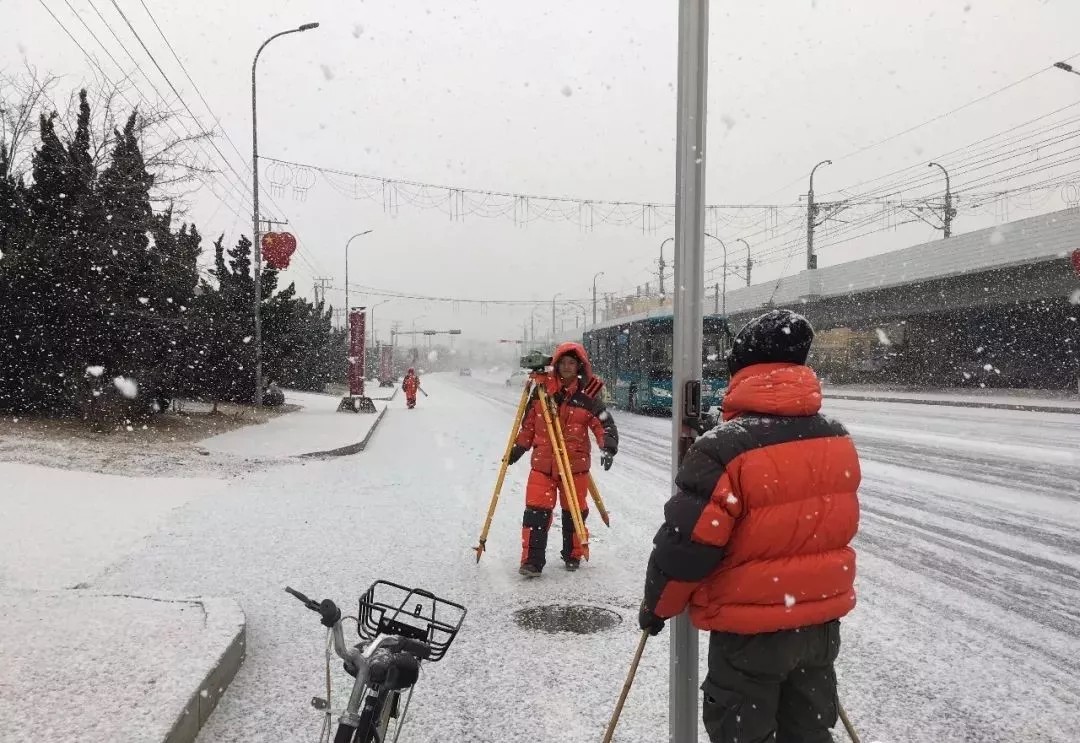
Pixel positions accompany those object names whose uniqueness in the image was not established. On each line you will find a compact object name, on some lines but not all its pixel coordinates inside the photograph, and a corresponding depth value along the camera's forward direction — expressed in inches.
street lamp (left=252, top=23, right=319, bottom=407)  861.8
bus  944.3
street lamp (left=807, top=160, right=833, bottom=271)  1351.6
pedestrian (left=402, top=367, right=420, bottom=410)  1282.0
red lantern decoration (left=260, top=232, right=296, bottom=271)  882.8
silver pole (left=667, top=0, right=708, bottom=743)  113.3
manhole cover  192.7
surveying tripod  233.9
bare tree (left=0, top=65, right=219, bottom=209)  686.5
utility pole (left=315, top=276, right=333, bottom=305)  2517.8
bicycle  84.8
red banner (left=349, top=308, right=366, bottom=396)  1154.0
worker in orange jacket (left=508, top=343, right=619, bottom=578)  235.9
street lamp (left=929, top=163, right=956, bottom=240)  1354.8
